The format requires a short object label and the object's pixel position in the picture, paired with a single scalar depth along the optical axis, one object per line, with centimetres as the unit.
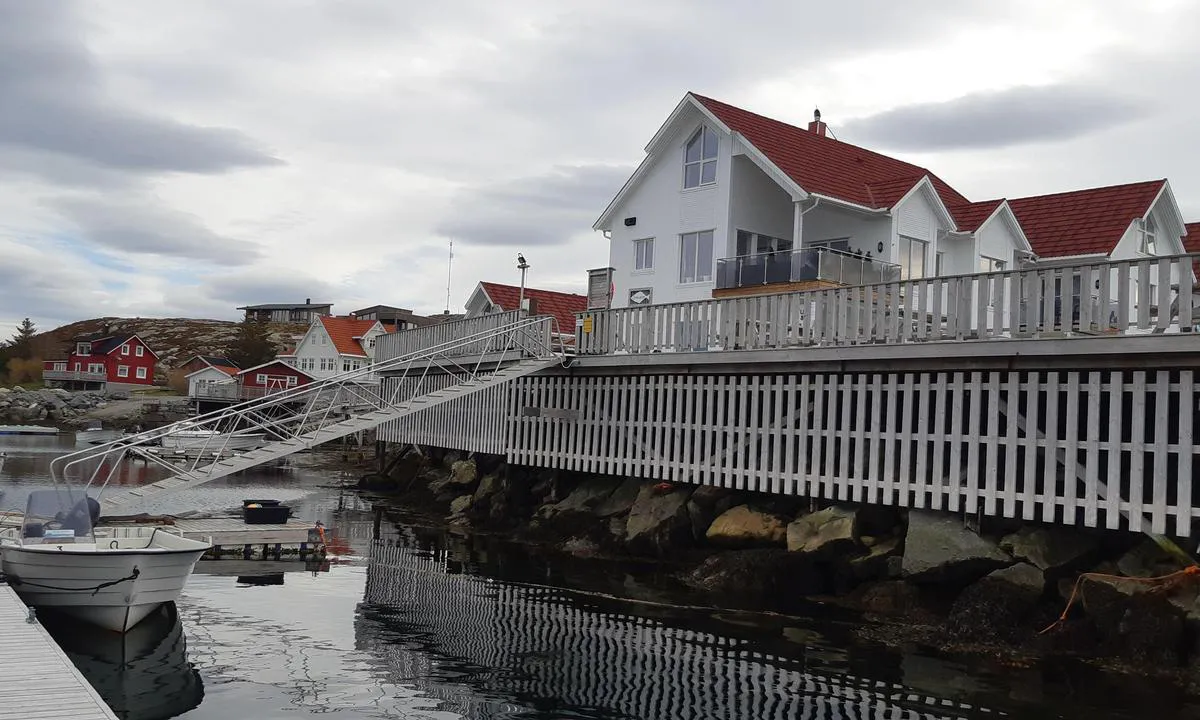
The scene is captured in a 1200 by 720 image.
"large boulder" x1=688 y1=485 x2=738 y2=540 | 2261
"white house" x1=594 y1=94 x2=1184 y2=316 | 2855
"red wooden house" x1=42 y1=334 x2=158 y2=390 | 10719
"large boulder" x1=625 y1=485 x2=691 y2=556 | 2303
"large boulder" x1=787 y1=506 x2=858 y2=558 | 1922
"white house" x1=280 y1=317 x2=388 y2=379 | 9344
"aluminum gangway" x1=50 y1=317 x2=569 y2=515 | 2042
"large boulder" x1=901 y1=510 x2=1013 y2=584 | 1719
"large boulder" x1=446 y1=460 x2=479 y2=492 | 3403
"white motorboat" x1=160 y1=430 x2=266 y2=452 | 5975
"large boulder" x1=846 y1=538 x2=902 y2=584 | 1866
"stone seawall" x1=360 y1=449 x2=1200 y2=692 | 1508
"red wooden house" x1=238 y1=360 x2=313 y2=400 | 8681
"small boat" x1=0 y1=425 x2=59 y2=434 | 7219
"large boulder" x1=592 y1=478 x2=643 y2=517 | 2539
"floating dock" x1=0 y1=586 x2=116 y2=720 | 1019
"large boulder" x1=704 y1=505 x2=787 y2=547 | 2089
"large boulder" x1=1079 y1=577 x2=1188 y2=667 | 1459
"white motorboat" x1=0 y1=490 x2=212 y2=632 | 1560
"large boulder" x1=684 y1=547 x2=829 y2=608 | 1969
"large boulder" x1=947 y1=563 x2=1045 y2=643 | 1622
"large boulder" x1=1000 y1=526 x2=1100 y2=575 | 1634
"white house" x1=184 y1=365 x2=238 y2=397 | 8652
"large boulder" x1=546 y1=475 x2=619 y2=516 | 2634
